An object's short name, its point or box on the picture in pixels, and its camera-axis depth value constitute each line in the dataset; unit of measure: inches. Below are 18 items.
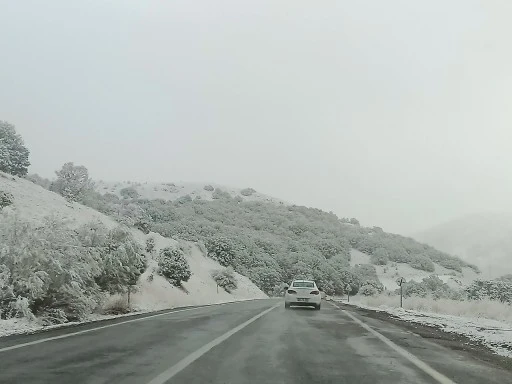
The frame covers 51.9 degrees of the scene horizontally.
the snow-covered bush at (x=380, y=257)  5600.4
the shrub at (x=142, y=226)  2721.7
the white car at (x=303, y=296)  991.0
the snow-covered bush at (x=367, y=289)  3302.7
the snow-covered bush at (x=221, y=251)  3412.9
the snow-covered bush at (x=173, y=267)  2000.5
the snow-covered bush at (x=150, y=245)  2310.3
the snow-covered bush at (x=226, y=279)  2731.3
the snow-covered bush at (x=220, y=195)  7389.8
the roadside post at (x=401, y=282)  1091.7
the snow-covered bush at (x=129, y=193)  6333.7
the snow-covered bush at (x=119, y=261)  825.5
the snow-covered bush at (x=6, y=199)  1620.3
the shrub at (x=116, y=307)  805.1
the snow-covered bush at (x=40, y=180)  3677.2
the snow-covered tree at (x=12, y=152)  2421.9
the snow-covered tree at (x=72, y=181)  2999.5
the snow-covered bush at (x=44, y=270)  561.9
